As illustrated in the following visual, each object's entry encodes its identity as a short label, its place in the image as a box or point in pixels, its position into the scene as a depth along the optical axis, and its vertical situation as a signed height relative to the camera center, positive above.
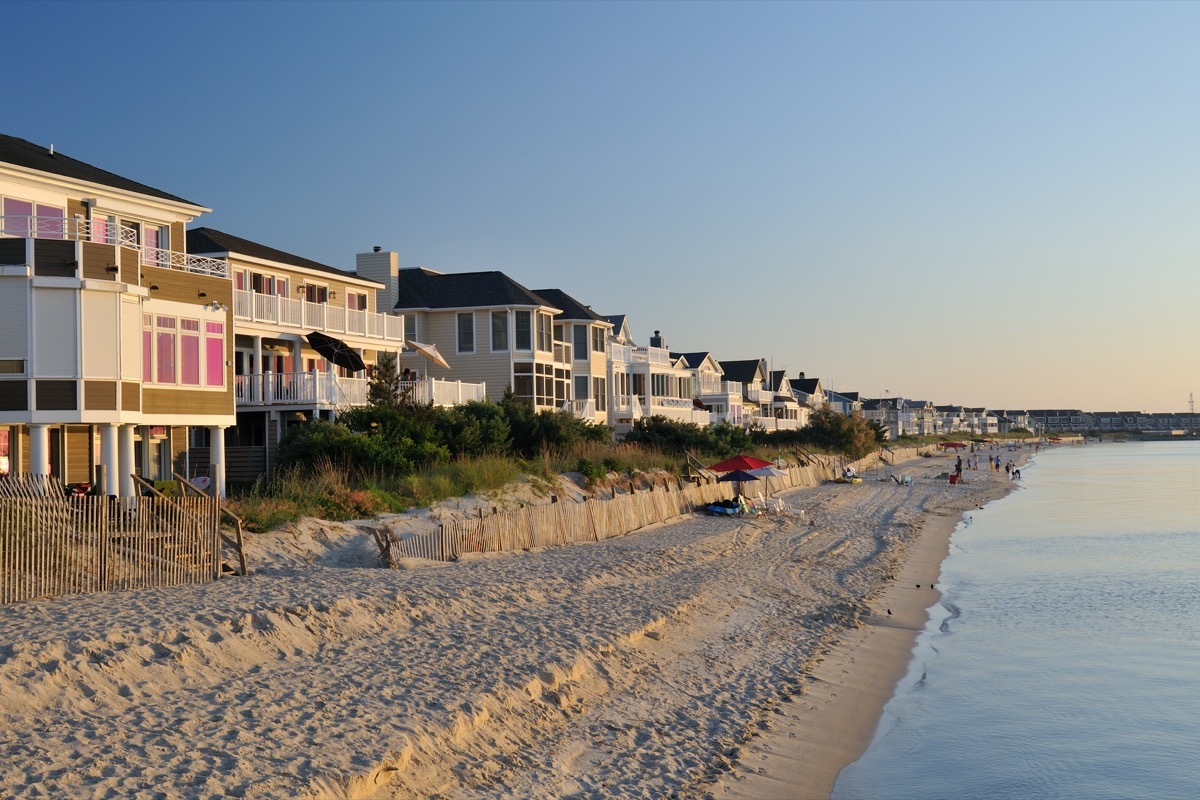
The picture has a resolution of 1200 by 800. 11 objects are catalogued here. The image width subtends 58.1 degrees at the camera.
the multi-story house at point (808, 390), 125.94 +4.96
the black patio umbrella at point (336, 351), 32.50 +2.70
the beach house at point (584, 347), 50.34 +4.18
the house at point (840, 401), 150.39 +3.98
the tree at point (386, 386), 30.80 +1.53
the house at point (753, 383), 97.71 +4.41
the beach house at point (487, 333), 45.59 +4.44
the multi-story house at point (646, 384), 55.75 +2.80
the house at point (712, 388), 81.75 +3.38
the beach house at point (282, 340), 30.75 +3.16
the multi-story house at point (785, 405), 105.56 +2.52
